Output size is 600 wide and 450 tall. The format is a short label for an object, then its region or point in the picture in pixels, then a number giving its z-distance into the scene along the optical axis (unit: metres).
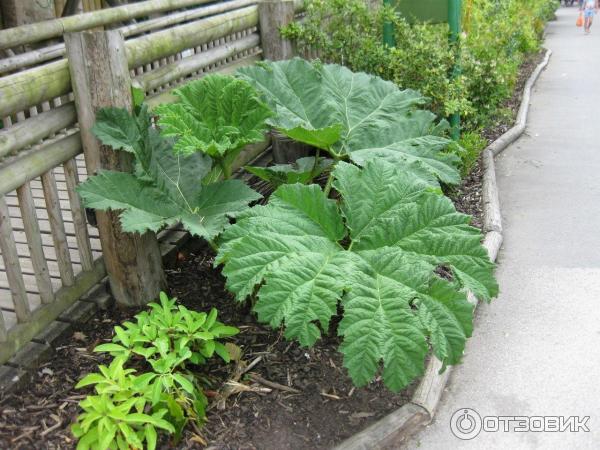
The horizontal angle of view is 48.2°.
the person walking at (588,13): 18.67
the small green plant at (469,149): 6.08
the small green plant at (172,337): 3.09
